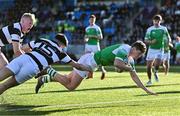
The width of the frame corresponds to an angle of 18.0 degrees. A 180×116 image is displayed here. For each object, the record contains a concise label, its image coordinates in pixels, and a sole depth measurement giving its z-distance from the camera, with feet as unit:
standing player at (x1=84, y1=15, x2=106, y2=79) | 76.79
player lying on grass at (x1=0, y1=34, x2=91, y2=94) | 38.70
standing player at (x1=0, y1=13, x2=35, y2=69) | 41.73
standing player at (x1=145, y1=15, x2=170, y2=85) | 64.54
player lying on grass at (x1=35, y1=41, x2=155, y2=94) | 41.47
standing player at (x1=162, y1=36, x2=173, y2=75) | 77.67
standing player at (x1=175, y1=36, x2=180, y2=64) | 97.42
